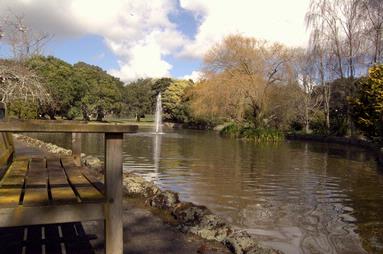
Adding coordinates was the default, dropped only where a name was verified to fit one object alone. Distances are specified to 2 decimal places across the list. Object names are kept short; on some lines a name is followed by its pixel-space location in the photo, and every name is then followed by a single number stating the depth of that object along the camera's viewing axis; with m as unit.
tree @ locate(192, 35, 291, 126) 36.12
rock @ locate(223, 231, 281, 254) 4.49
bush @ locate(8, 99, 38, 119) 24.83
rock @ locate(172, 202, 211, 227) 5.67
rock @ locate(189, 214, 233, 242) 4.99
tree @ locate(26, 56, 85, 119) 49.19
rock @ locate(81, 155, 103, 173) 10.29
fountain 46.19
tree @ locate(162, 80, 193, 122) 64.94
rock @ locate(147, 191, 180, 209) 6.69
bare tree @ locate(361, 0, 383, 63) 27.59
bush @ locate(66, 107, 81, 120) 52.99
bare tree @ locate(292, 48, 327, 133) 37.50
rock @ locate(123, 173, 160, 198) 7.58
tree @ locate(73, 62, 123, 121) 55.80
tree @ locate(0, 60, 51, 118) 18.02
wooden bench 2.94
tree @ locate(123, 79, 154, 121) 74.31
